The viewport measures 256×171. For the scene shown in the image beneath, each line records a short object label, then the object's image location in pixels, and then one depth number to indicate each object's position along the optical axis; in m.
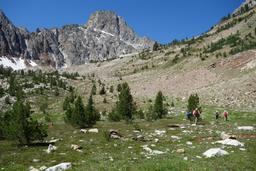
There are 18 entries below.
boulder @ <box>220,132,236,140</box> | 17.90
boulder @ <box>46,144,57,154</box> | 16.60
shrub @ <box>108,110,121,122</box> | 33.31
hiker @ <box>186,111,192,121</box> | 29.54
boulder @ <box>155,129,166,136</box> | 21.53
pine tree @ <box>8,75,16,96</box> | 60.77
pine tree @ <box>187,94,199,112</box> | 31.78
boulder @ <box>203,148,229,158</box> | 14.00
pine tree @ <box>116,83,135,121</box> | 32.90
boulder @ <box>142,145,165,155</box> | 14.90
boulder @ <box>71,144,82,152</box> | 16.76
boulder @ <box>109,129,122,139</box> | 20.33
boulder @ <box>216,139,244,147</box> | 16.06
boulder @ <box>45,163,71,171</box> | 12.33
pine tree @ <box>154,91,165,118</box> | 32.60
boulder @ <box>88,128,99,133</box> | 24.15
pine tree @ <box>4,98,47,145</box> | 19.24
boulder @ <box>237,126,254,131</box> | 22.35
